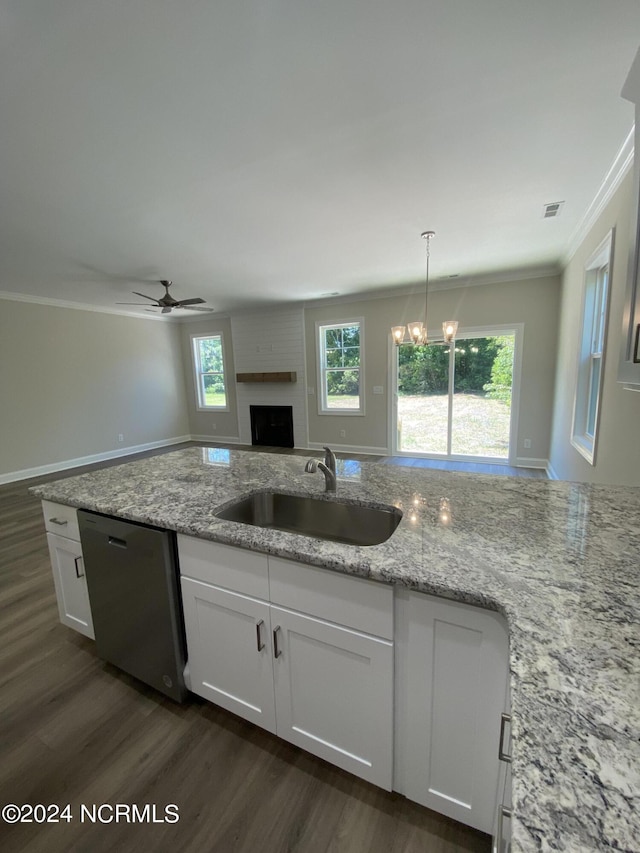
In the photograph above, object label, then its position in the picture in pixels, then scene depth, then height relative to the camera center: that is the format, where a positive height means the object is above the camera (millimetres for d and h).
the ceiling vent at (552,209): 2777 +1298
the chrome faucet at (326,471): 1564 -425
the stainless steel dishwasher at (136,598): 1402 -932
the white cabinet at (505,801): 700 -897
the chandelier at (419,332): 3600 +433
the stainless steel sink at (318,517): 1500 -642
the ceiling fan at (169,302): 4285 +963
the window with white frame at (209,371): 7422 +178
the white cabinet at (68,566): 1704 -923
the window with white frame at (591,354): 2850 +119
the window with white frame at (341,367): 6074 +139
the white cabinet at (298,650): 1076 -941
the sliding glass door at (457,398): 5137 -402
